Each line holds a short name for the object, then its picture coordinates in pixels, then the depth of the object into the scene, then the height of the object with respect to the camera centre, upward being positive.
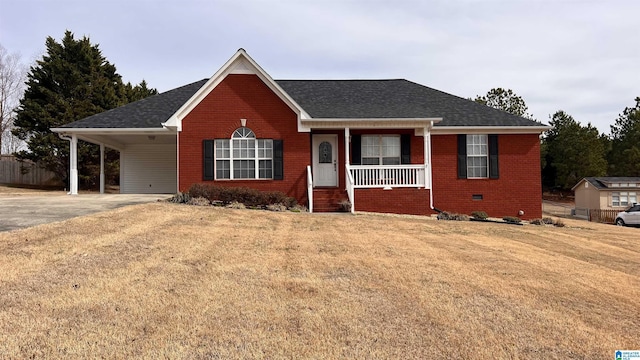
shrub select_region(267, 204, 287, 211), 14.03 -0.97
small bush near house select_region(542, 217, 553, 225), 15.52 -1.75
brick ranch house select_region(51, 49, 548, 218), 15.88 +1.39
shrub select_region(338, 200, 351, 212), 14.87 -1.02
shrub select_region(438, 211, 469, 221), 14.36 -1.43
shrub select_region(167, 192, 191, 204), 13.77 -0.61
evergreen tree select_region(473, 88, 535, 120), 48.38 +8.66
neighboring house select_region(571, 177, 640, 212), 33.97 -1.61
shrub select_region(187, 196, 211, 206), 13.42 -0.72
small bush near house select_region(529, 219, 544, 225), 15.21 -1.74
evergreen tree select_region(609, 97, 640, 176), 45.09 +3.34
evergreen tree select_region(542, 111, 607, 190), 45.53 +2.43
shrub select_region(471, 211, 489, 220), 15.04 -1.45
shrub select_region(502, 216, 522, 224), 14.38 -1.57
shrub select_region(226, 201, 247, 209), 13.58 -0.87
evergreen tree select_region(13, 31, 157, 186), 28.41 +5.79
